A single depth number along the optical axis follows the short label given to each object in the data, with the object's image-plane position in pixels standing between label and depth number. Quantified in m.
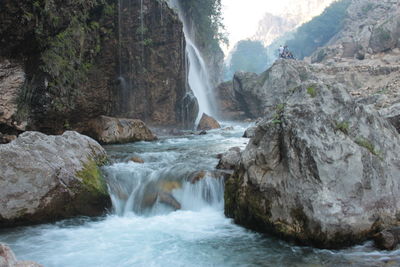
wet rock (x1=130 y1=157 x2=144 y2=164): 9.73
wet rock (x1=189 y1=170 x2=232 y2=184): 7.59
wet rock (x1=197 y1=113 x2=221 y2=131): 21.44
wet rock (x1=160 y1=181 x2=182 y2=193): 7.61
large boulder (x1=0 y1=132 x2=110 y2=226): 6.10
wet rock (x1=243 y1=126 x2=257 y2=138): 16.21
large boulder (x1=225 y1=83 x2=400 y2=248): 5.05
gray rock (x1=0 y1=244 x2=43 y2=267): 2.84
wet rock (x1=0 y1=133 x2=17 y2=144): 10.00
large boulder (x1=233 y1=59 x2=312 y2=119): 29.72
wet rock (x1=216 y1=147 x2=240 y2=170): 8.41
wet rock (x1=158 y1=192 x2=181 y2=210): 7.22
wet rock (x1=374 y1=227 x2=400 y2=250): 4.88
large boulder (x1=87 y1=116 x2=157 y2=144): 13.59
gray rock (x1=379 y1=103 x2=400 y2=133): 8.61
